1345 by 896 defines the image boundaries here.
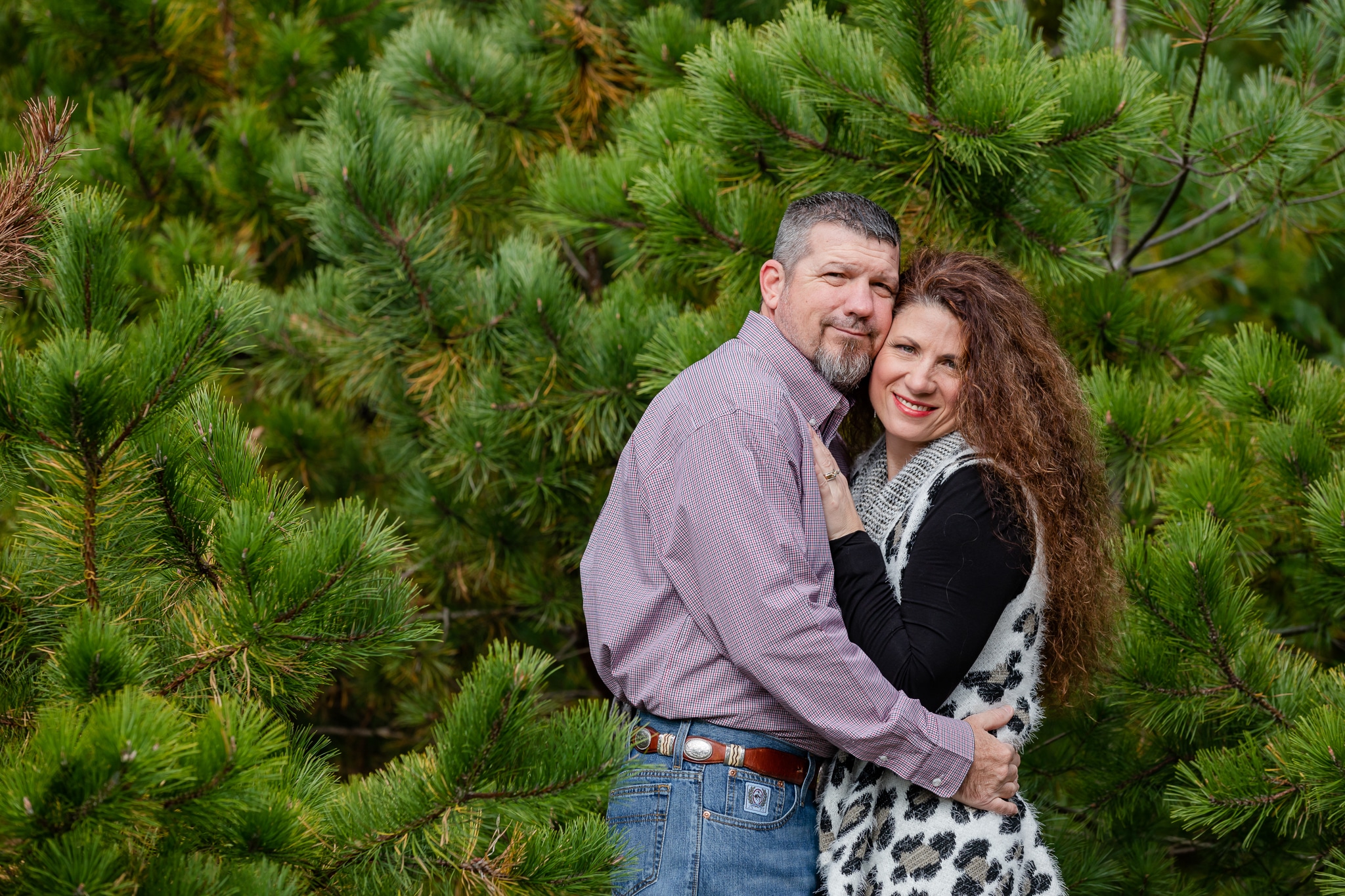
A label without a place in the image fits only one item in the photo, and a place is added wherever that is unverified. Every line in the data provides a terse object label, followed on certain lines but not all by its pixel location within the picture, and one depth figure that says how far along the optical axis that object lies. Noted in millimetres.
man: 4182
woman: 4236
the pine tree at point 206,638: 3920
